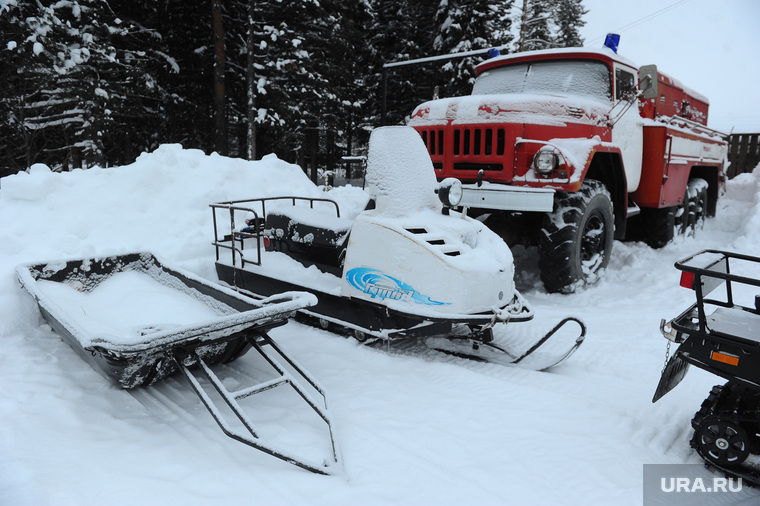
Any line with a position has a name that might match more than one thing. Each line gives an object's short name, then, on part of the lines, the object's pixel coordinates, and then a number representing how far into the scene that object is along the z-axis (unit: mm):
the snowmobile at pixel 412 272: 3873
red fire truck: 5734
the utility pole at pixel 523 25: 24391
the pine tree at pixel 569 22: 34594
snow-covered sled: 2910
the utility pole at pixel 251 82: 16719
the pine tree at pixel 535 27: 24486
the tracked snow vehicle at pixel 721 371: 2695
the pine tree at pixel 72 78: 12203
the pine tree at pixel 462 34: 19734
